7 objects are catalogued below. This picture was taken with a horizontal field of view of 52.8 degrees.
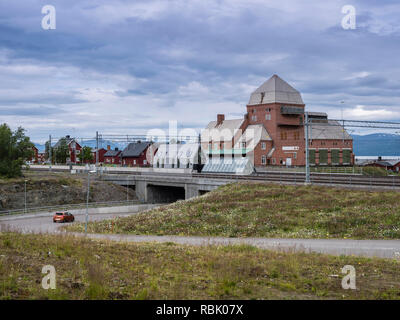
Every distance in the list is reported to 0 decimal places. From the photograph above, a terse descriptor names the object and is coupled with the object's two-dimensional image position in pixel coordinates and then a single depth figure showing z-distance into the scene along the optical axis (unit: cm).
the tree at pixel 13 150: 6207
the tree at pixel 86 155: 12826
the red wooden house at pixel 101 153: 14988
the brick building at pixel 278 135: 8538
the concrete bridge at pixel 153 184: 5998
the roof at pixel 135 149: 12144
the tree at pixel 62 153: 12156
